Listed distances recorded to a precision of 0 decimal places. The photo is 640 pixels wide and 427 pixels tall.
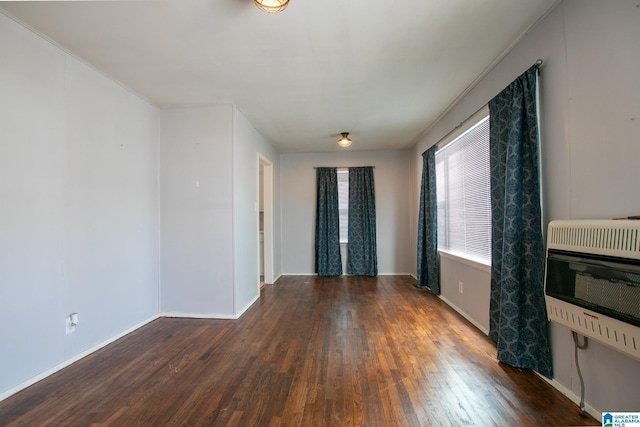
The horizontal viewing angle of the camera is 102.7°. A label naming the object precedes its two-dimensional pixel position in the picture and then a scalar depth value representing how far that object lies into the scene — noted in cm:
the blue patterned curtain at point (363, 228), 515
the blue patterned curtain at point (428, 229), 384
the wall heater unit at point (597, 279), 110
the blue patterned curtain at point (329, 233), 521
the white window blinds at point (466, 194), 262
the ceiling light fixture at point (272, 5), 148
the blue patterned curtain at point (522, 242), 177
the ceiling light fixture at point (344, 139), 410
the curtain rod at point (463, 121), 176
